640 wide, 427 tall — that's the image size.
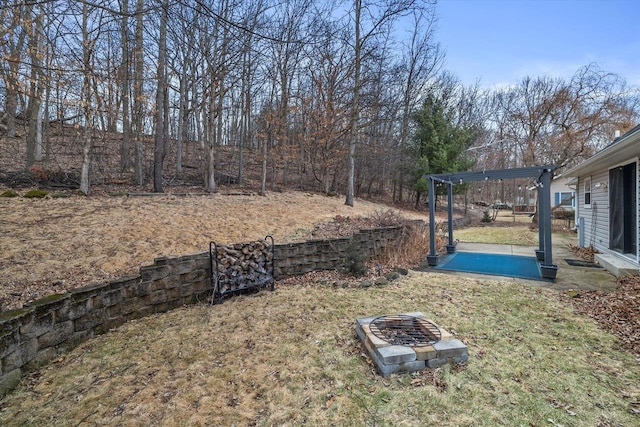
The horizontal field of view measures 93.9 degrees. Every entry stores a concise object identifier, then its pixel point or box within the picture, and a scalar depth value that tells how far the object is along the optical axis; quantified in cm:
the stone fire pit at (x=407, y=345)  255
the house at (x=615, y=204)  534
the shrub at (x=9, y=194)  610
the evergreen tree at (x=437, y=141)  1667
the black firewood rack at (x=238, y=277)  431
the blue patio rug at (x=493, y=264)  593
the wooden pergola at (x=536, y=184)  543
